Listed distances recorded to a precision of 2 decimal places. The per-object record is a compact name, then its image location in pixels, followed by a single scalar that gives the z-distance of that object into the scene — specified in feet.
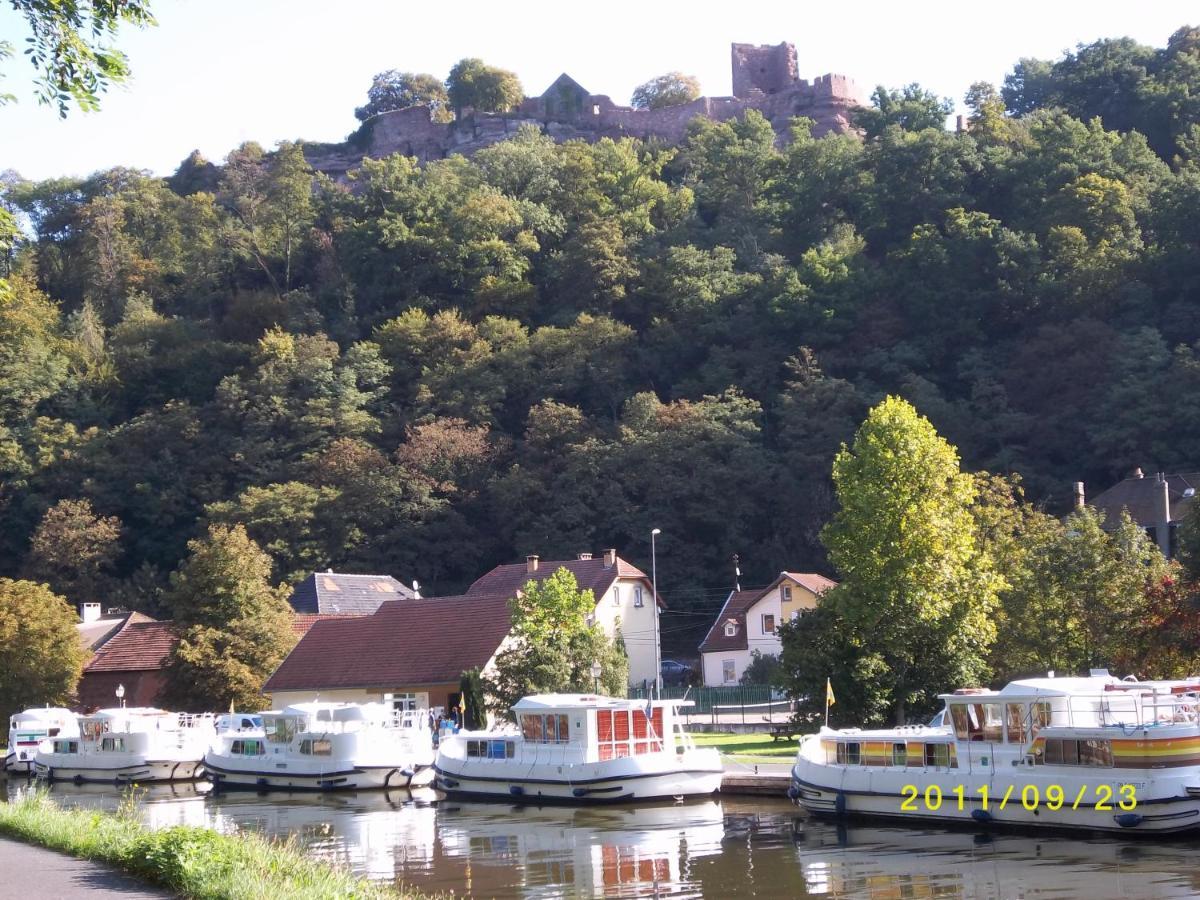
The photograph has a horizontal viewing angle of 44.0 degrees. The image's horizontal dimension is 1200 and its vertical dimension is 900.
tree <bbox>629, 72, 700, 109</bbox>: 500.74
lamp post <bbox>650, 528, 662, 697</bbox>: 175.35
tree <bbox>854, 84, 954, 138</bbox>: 369.09
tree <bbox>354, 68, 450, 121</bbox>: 532.73
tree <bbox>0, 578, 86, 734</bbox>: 200.75
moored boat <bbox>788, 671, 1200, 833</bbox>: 89.30
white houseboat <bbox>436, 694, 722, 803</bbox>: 117.19
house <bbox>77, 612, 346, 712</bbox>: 212.64
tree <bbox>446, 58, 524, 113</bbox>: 486.38
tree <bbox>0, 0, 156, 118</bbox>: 49.06
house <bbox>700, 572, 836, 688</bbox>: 232.32
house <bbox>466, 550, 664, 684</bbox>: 225.56
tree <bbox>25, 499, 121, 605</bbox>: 279.08
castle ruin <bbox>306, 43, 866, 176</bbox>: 446.60
